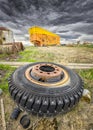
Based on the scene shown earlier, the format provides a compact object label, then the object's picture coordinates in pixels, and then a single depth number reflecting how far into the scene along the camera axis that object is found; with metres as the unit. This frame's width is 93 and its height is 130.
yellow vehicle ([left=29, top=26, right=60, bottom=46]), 11.02
